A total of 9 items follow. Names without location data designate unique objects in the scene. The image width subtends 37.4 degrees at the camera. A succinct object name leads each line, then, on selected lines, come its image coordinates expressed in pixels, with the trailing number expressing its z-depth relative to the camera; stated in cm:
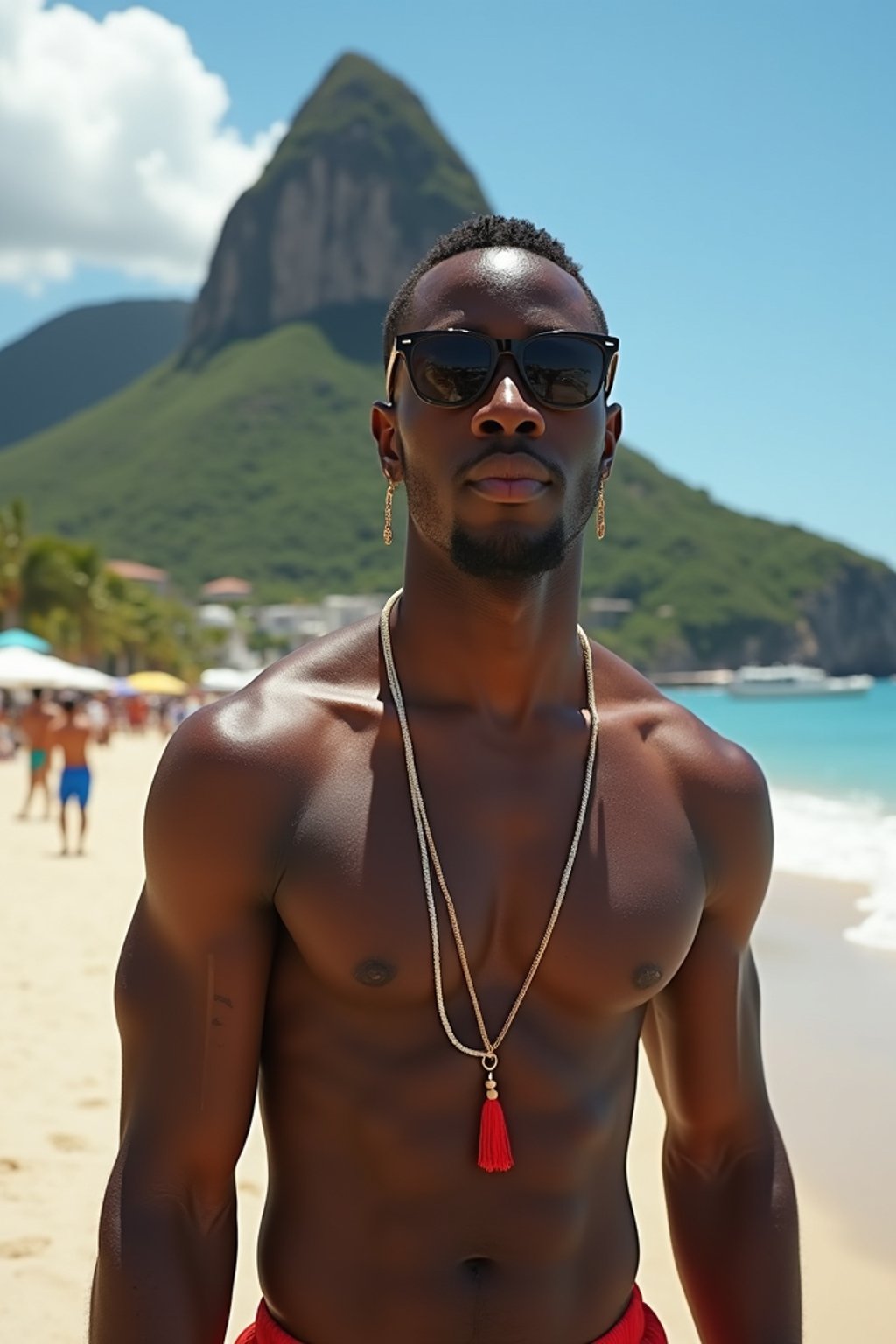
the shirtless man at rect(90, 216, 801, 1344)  153
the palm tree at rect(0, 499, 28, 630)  4291
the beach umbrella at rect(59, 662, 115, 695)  2616
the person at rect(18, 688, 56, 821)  1712
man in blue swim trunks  1293
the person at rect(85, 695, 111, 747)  2892
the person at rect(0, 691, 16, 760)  2792
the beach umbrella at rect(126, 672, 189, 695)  4472
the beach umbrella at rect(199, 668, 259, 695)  4781
